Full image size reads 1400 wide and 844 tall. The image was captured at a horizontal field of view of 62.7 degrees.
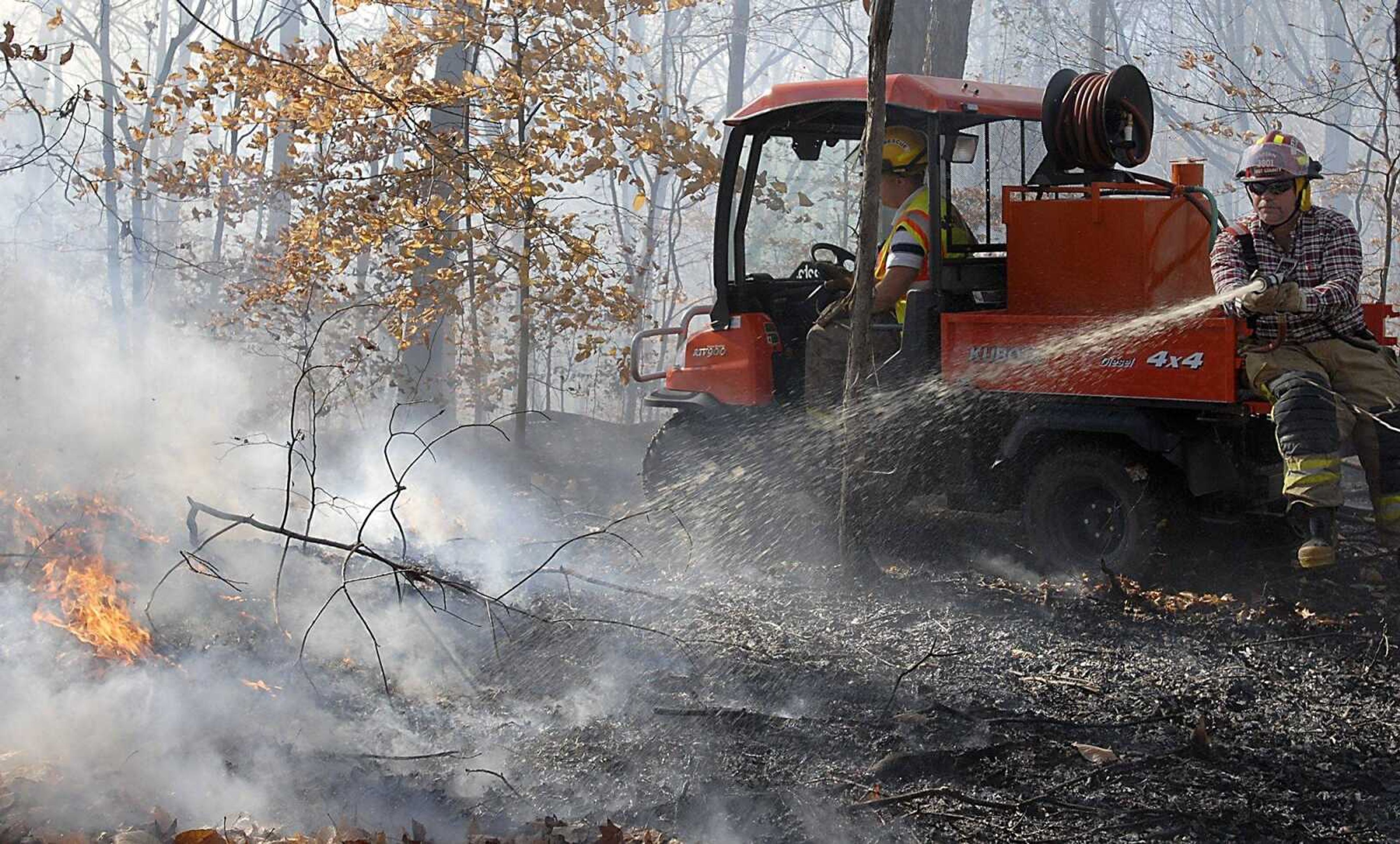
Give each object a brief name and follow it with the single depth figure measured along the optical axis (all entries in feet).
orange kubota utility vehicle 17.66
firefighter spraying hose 15.61
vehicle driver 19.76
